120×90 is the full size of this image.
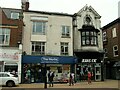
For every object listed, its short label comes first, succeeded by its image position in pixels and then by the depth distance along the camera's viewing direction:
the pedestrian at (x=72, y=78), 14.52
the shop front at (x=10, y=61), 15.34
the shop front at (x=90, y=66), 17.28
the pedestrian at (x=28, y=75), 15.84
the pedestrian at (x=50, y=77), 13.62
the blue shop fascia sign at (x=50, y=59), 15.89
